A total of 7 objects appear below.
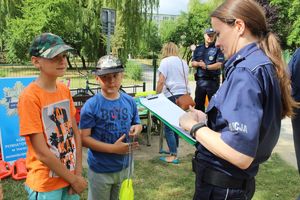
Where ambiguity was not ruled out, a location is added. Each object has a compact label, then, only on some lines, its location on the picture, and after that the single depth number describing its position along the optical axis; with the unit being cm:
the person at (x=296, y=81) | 215
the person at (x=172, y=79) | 473
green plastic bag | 216
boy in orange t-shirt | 184
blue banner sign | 421
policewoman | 133
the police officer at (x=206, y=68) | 527
